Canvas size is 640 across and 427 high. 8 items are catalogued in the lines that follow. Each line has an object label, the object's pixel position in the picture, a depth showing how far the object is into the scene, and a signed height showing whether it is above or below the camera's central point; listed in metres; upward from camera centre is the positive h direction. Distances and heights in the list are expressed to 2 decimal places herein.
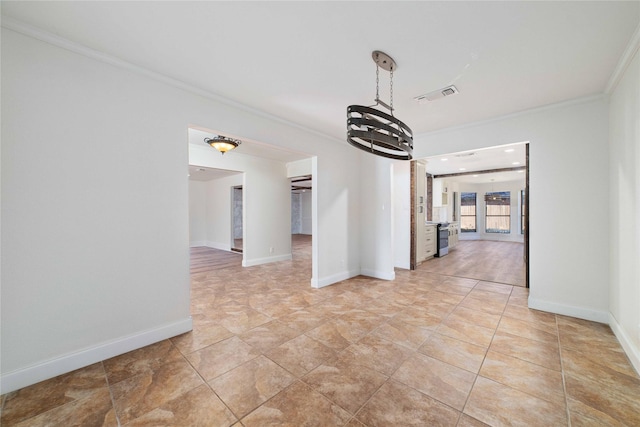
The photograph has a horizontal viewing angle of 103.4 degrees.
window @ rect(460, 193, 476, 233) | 11.38 -0.02
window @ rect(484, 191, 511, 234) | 10.73 +0.00
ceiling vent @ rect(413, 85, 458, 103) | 2.74 +1.34
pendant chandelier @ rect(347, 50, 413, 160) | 1.96 +0.68
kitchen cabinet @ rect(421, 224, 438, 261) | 6.43 -0.73
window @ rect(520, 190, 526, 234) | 10.22 +0.26
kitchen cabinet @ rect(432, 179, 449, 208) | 8.97 +0.70
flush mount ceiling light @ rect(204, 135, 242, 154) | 4.31 +1.22
